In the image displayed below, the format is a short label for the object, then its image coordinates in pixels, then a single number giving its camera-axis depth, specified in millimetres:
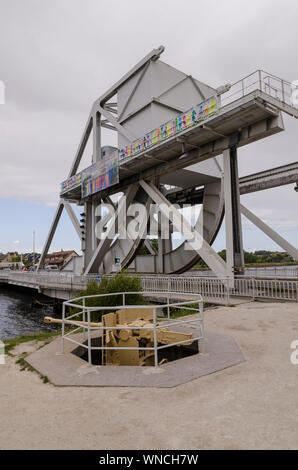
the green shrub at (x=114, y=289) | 12070
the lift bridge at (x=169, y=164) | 16047
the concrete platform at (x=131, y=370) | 4586
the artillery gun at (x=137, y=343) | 6949
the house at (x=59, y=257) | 96625
